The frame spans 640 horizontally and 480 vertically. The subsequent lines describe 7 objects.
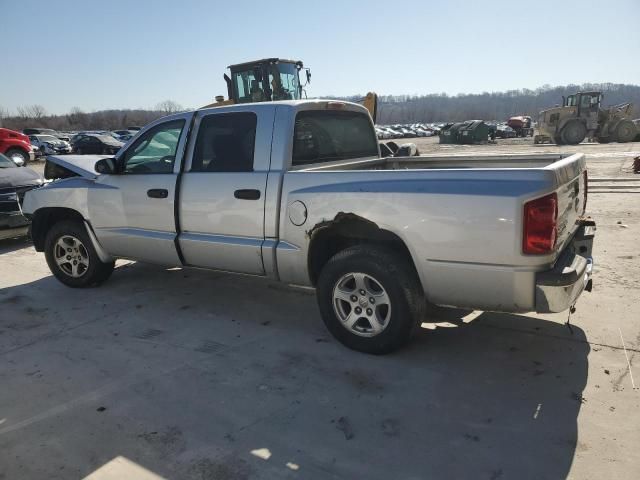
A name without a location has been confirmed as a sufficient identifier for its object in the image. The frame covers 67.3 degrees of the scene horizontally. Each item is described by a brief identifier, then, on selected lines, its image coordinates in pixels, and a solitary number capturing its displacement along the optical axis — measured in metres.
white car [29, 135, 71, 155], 32.62
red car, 18.25
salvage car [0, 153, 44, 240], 7.24
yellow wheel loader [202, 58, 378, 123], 16.39
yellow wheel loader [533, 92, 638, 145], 29.45
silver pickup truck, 3.00
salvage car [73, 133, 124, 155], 29.06
